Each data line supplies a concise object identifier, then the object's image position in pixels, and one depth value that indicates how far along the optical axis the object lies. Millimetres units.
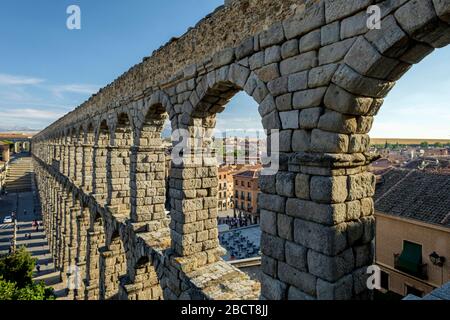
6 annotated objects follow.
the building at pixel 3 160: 47719
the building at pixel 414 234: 11234
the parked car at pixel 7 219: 32584
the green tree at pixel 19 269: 14273
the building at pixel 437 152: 50888
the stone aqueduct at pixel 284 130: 3098
